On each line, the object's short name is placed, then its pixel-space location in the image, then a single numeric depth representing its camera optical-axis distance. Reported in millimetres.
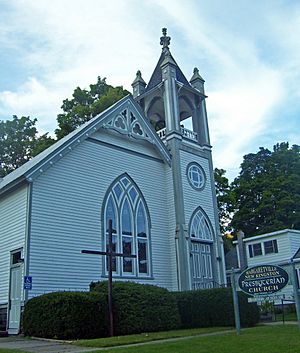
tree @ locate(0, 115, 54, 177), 38125
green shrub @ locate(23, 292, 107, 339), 13469
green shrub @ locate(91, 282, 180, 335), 14523
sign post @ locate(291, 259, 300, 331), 10900
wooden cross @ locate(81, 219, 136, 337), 13844
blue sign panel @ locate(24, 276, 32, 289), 15800
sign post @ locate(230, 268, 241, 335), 12180
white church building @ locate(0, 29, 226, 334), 17156
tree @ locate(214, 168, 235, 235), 36344
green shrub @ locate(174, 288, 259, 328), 16984
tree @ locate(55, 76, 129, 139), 32294
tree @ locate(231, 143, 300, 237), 41500
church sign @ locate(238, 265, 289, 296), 11312
